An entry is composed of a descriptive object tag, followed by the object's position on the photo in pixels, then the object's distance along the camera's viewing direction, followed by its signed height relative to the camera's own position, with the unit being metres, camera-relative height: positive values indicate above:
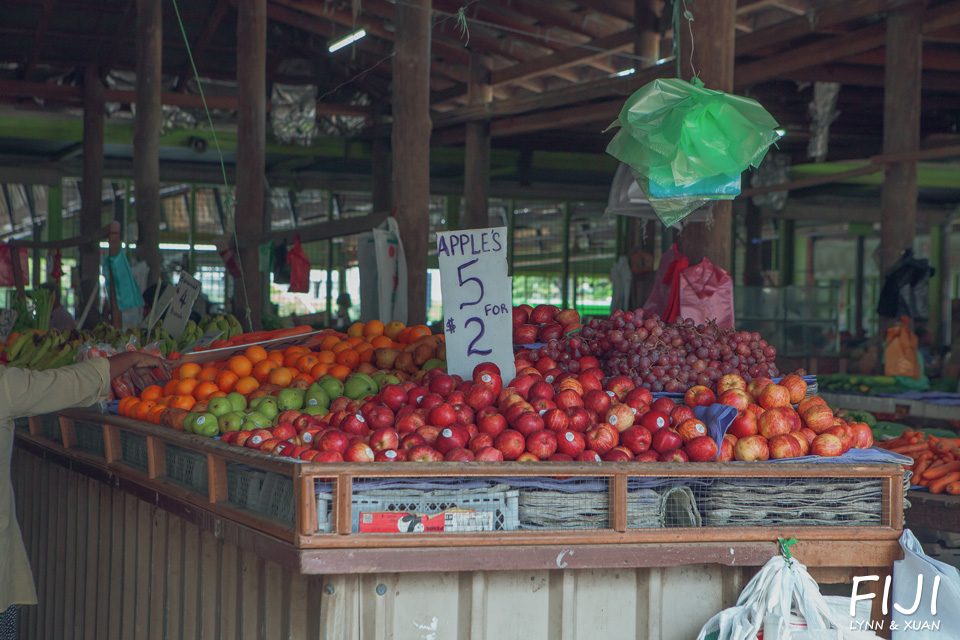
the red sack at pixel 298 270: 8.84 +0.27
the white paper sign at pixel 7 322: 7.41 -0.23
